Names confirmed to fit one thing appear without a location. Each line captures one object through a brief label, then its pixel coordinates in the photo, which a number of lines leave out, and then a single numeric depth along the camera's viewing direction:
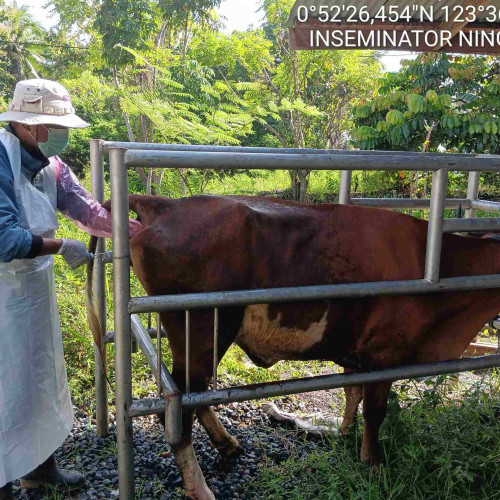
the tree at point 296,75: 11.34
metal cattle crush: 1.77
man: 2.32
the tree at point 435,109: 7.82
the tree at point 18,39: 22.42
